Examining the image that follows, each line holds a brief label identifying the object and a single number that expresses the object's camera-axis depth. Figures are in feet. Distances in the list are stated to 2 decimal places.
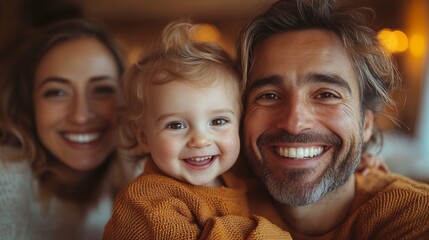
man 1.31
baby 1.18
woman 1.86
